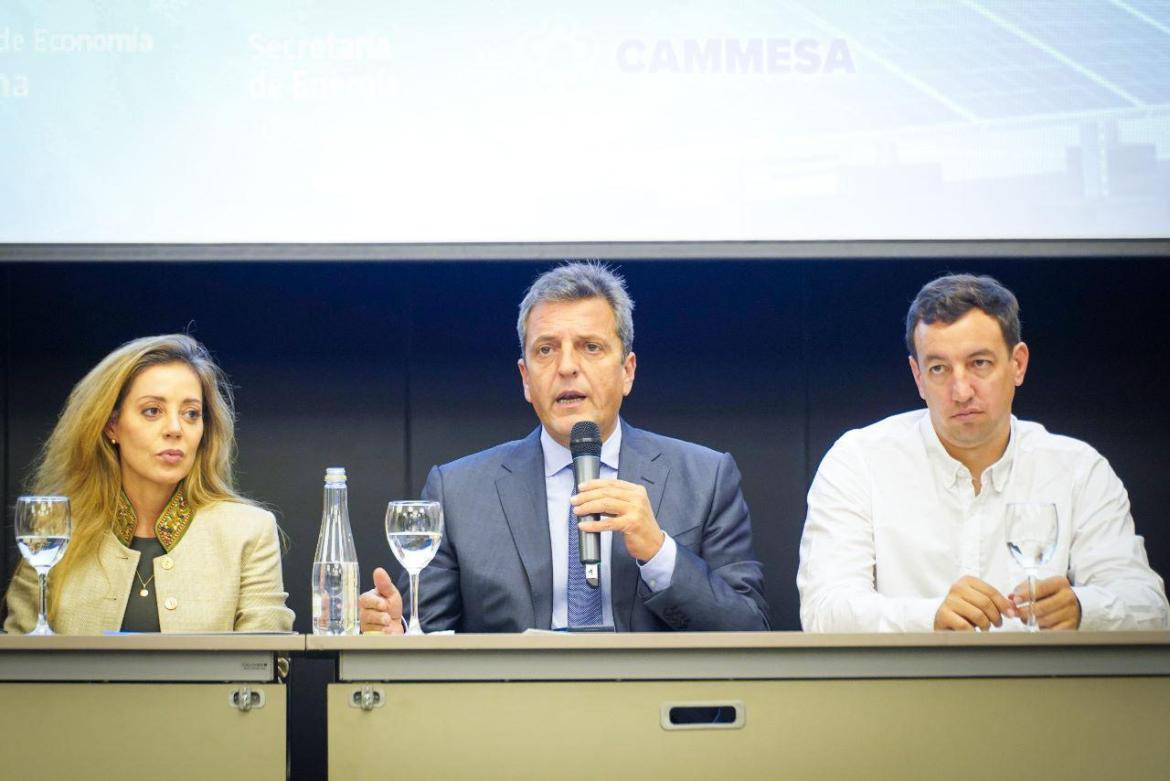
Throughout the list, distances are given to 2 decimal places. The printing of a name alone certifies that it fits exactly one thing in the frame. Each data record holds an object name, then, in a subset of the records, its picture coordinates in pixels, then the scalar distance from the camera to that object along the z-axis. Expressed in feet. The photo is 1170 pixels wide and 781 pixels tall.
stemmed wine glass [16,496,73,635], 12.41
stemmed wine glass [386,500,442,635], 12.36
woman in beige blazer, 13.81
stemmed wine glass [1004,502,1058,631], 12.13
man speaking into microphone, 13.94
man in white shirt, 14.04
